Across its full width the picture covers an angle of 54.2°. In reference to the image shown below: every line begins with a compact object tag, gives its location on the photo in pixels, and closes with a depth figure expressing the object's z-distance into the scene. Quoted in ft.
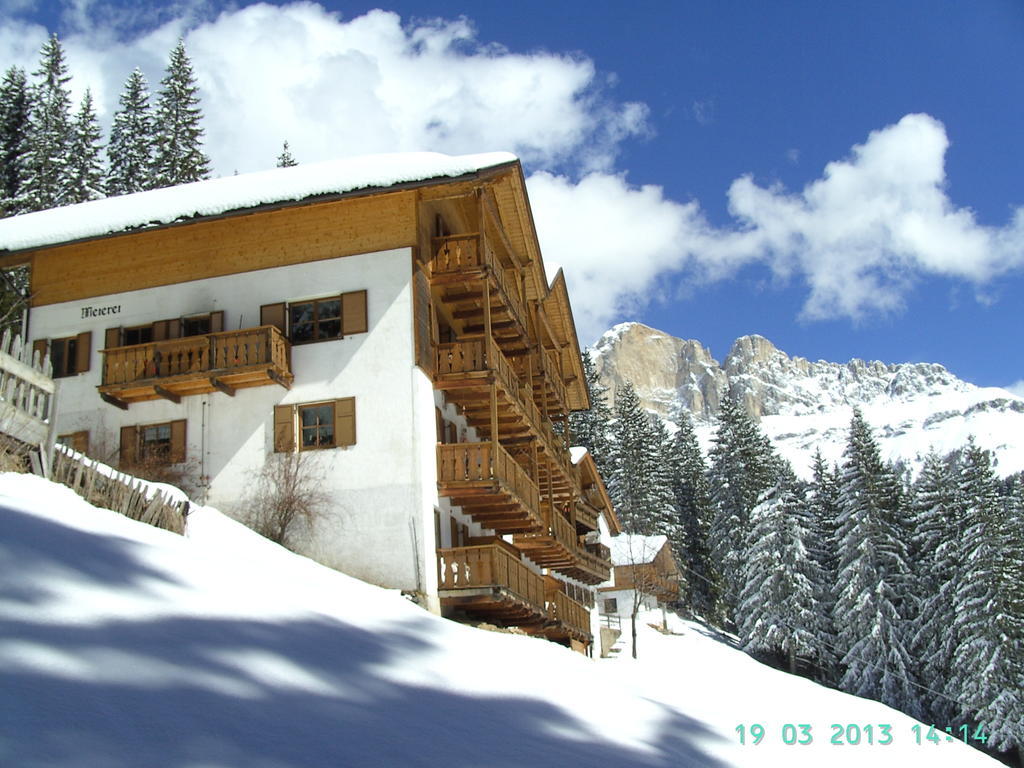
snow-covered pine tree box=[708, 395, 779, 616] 237.25
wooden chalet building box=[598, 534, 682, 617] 212.84
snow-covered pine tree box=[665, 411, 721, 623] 248.11
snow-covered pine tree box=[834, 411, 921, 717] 169.37
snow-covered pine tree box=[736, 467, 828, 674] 189.16
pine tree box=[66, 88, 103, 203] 167.73
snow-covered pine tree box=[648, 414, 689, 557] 249.14
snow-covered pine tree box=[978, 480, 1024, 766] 145.89
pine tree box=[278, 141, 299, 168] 204.26
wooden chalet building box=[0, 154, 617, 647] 86.58
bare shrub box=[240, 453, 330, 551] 85.97
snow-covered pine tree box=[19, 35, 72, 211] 161.89
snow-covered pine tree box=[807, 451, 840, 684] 188.03
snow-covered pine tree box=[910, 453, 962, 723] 165.01
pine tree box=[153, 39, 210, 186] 180.75
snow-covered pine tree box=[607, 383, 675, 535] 248.73
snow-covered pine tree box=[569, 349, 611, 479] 253.65
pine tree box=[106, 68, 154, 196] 181.27
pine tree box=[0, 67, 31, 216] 166.09
